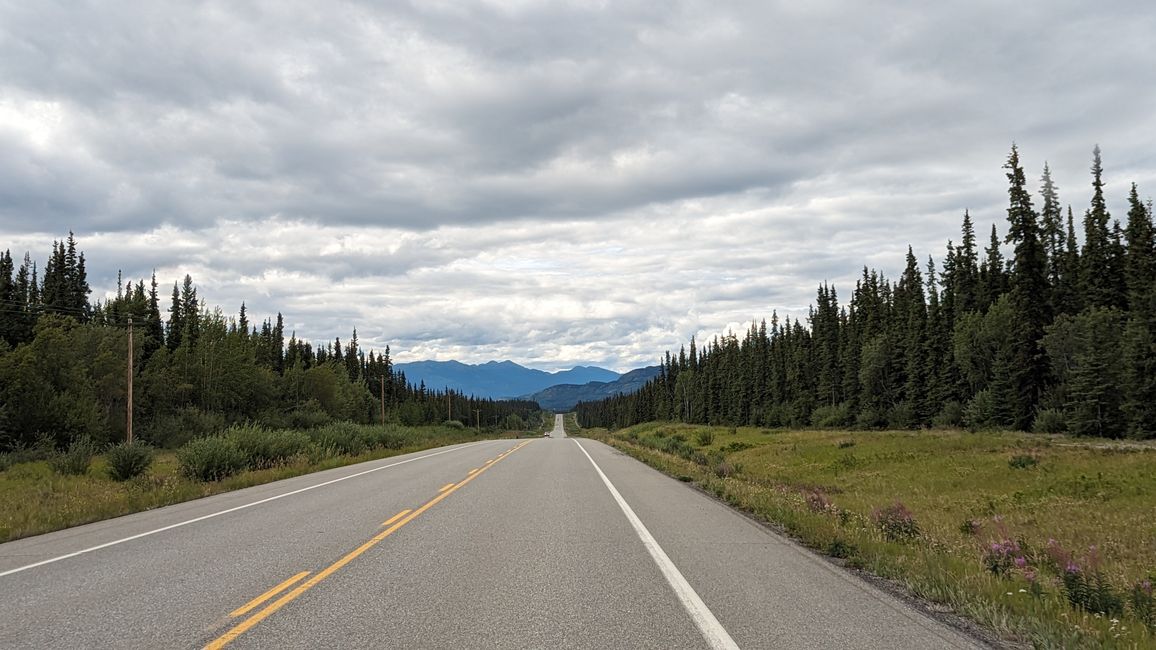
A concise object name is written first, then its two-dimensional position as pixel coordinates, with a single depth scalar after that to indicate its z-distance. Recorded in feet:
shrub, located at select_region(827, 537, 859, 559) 29.47
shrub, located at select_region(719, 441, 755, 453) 164.65
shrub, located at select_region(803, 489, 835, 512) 43.37
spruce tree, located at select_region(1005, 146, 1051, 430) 170.09
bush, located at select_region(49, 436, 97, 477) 82.64
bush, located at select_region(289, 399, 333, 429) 218.18
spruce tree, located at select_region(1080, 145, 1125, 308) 174.81
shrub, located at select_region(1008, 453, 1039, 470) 88.58
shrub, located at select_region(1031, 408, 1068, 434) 153.38
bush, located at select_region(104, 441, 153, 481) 69.56
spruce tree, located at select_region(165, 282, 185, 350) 277.58
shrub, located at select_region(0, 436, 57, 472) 111.55
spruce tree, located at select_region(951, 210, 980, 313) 227.20
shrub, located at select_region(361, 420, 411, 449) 135.95
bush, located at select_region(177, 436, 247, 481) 69.82
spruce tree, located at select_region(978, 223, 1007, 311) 217.56
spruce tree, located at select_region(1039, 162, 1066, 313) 211.20
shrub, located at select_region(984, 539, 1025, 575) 28.04
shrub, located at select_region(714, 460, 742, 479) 70.76
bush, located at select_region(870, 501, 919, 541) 34.42
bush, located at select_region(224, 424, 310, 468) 81.41
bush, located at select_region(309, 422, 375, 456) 115.03
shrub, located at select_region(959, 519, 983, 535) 49.41
